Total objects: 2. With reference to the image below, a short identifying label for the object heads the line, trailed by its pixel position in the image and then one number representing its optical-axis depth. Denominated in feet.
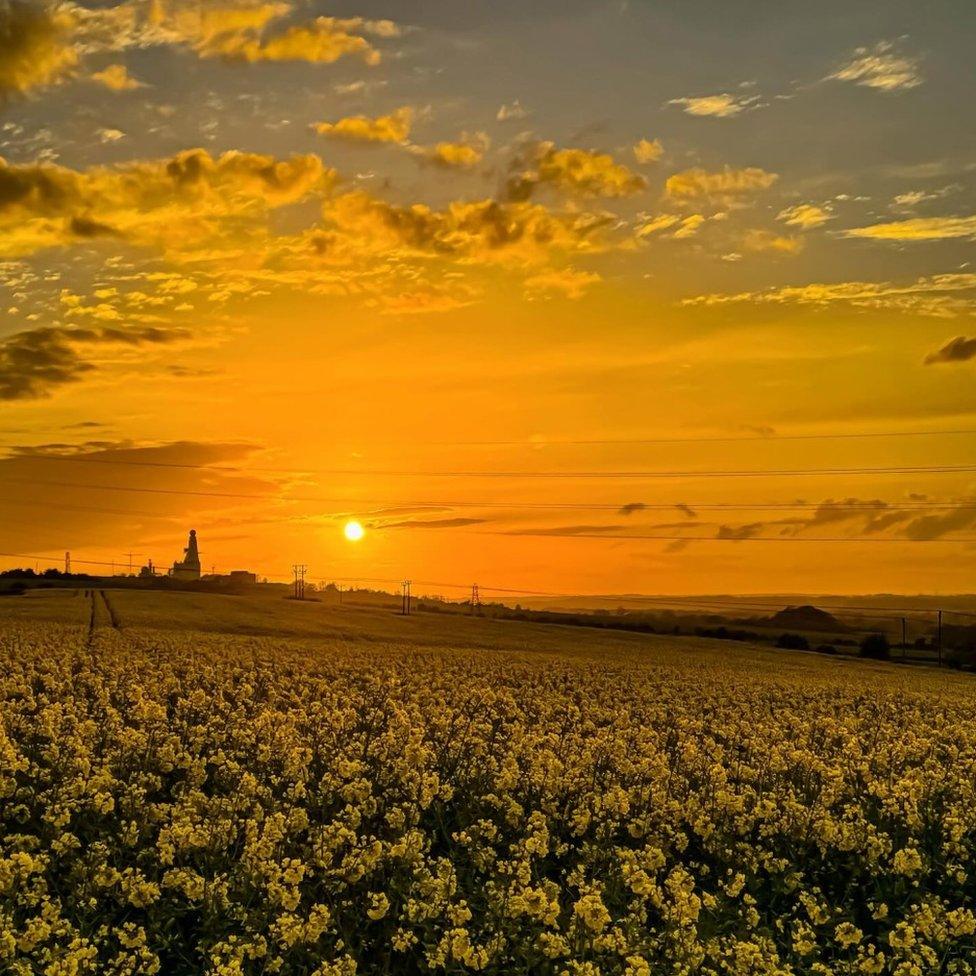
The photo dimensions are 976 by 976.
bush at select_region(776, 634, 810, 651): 313.59
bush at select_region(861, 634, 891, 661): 302.45
